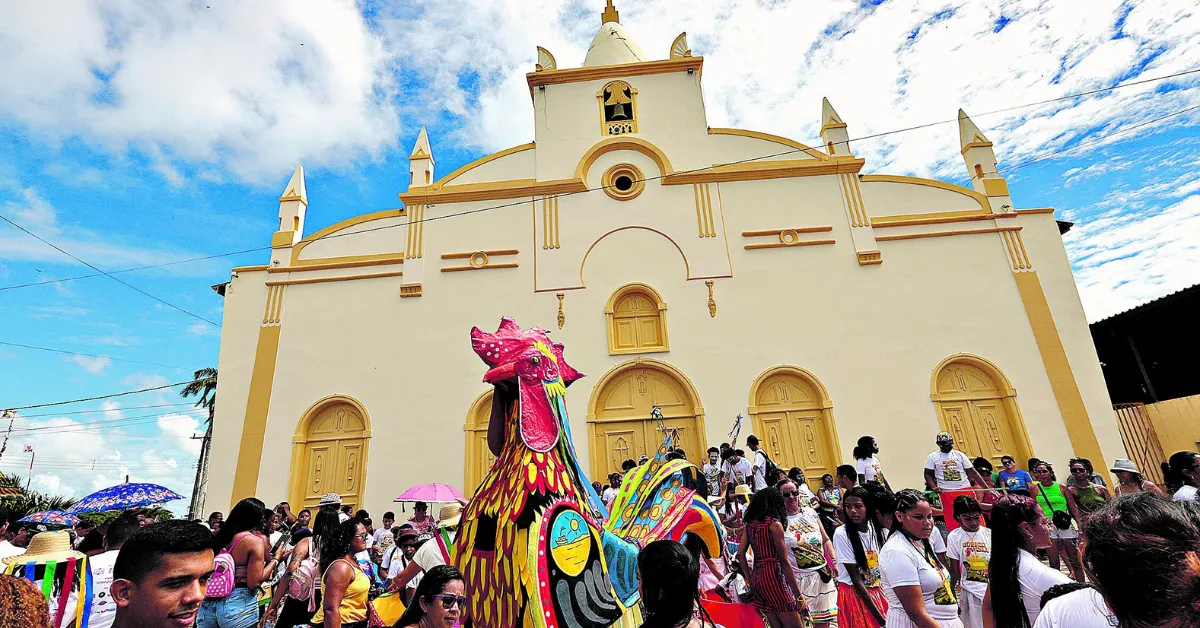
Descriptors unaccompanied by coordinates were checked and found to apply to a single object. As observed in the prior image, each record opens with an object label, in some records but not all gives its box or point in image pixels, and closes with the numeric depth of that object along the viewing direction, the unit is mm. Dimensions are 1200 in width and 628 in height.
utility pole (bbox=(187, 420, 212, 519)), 24033
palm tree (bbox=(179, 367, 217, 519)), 26323
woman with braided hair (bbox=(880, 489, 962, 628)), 3025
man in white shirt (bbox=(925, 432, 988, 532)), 8062
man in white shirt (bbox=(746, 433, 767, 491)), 9008
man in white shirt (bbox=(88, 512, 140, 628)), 3229
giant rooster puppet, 2830
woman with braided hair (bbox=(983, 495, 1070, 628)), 2455
